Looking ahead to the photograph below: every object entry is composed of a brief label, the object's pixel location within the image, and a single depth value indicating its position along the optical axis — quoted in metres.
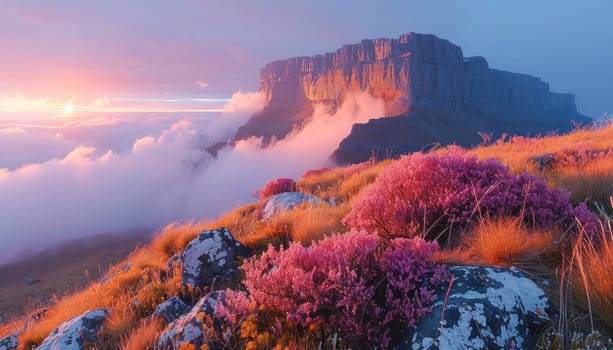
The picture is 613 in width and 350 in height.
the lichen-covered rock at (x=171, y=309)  3.97
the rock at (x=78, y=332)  4.00
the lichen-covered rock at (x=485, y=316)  2.34
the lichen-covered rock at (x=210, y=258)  5.02
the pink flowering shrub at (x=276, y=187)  12.45
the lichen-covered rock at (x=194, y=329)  2.98
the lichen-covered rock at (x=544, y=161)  7.82
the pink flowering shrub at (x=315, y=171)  16.48
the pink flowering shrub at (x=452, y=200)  4.00
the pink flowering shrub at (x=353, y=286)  2.58
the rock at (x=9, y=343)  5.46
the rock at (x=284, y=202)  8.59
